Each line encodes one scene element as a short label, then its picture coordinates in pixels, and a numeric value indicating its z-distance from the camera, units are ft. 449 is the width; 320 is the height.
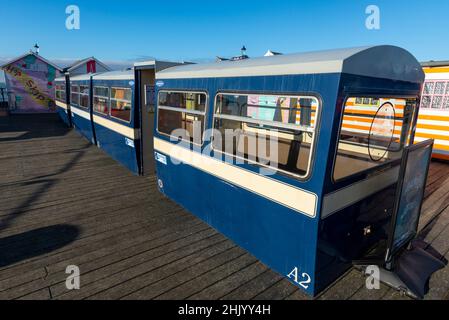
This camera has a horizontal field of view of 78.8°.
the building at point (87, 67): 72.02
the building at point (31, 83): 66.95
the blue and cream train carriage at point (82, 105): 35.15
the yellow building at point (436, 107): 27.35
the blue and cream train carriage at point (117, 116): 23.25
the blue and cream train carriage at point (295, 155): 9.40
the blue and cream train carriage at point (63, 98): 49.40
